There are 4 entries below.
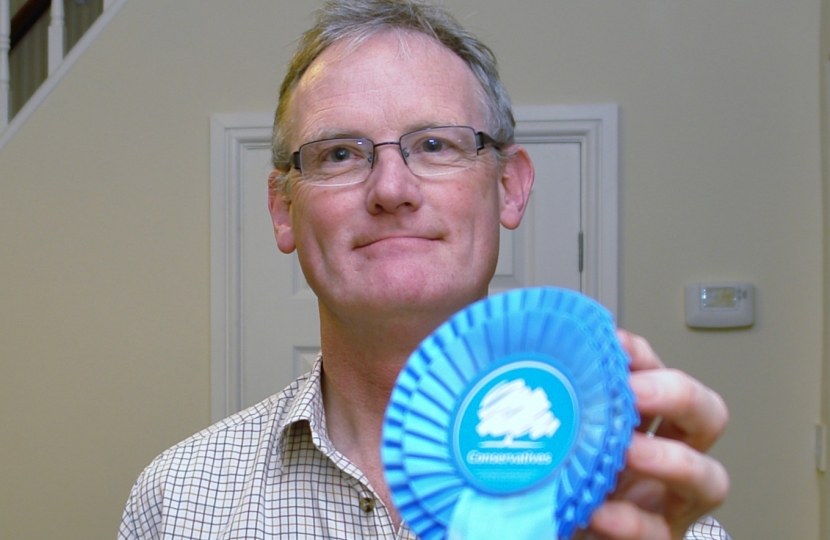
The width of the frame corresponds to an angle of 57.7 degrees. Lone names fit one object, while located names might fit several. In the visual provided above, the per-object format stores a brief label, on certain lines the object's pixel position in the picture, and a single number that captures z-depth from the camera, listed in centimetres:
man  84
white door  228
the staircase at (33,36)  328
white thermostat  217
